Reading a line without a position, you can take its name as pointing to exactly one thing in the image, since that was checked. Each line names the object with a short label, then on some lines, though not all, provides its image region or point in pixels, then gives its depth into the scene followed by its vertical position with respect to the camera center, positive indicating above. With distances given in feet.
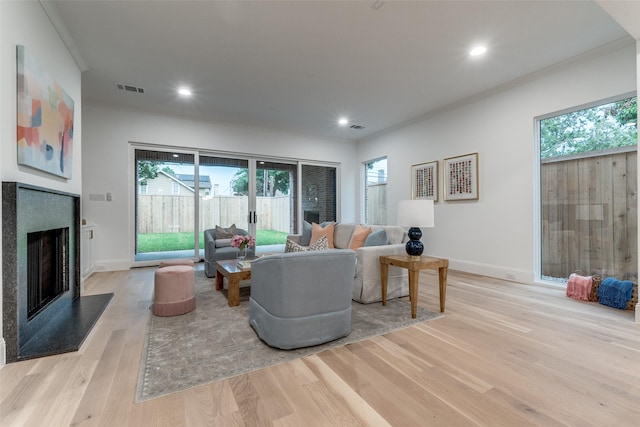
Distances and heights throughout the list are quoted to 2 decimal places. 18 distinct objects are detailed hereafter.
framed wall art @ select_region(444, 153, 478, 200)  14.51 +2.02
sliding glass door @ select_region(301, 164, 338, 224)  21.76 +1.72
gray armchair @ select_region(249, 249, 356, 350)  6.24 -1.96
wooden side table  8.54 -1.77
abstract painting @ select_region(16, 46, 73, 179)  6.63 +2.69
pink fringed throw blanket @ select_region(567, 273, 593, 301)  10.10 -2.77
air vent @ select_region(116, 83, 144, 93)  13.26 +6.25
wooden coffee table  9.46 -2.21
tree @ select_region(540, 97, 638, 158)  10.14 +3.39
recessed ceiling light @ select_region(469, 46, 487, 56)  10.14 +6.14
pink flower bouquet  11.05 -1.11
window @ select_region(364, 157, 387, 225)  21.18 +1.81
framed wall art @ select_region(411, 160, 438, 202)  16.56 +2.09
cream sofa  9.85 -2.17
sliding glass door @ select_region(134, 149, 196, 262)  16.55 +0.61
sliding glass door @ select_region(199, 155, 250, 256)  18.16 +1.55
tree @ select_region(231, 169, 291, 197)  19.26 +2.40
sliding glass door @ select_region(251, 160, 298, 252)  19.92 +0.84
